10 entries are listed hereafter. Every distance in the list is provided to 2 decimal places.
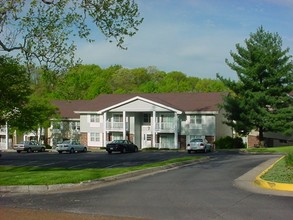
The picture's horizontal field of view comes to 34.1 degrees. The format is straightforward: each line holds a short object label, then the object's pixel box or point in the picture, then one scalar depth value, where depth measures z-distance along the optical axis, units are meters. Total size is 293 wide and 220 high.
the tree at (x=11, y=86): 25.31
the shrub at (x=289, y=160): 18.33
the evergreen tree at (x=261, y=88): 48.16
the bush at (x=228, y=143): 51.47
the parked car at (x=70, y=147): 50.24
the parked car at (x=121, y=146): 46.16
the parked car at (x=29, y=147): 53.56
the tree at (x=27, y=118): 26.23
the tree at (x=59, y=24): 20.41
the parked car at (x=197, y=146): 43.41
